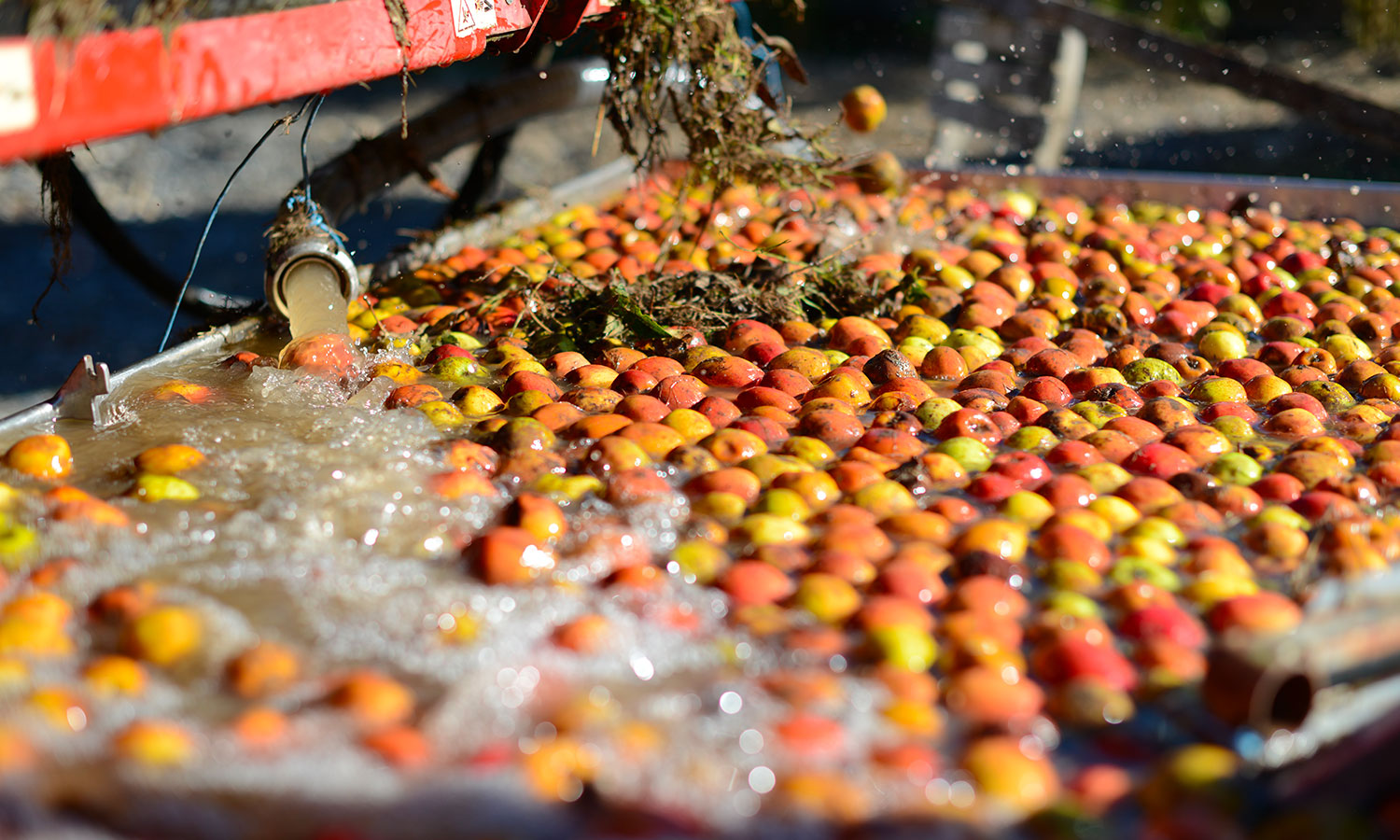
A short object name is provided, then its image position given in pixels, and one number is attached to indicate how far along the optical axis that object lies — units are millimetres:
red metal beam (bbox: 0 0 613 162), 1271
